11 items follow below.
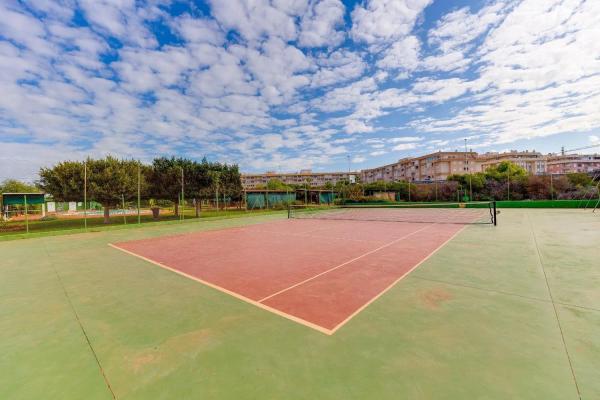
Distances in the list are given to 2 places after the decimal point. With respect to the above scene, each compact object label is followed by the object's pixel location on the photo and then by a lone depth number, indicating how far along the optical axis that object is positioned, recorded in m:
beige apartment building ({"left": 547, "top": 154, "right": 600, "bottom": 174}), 98.75
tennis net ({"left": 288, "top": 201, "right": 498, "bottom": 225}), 17.11
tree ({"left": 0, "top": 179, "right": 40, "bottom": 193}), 42.56
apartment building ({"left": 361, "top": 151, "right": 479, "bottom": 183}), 71.56
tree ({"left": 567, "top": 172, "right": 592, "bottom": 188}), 28.45
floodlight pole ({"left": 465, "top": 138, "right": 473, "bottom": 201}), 33.06
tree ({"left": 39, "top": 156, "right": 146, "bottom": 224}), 17.08
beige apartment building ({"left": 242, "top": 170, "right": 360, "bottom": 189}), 124.69
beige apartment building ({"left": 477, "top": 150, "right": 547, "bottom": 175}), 90.41
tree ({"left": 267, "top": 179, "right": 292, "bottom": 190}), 63.46
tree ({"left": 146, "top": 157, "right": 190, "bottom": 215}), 21.97
